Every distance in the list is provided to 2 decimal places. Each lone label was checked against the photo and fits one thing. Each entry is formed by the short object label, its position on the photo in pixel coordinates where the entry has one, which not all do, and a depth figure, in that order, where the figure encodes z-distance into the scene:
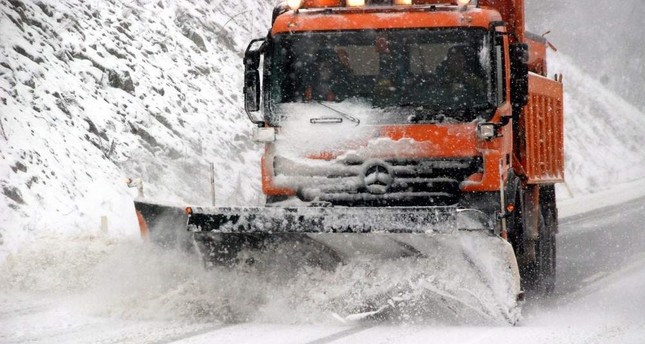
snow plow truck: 17.20
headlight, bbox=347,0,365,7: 19.81
